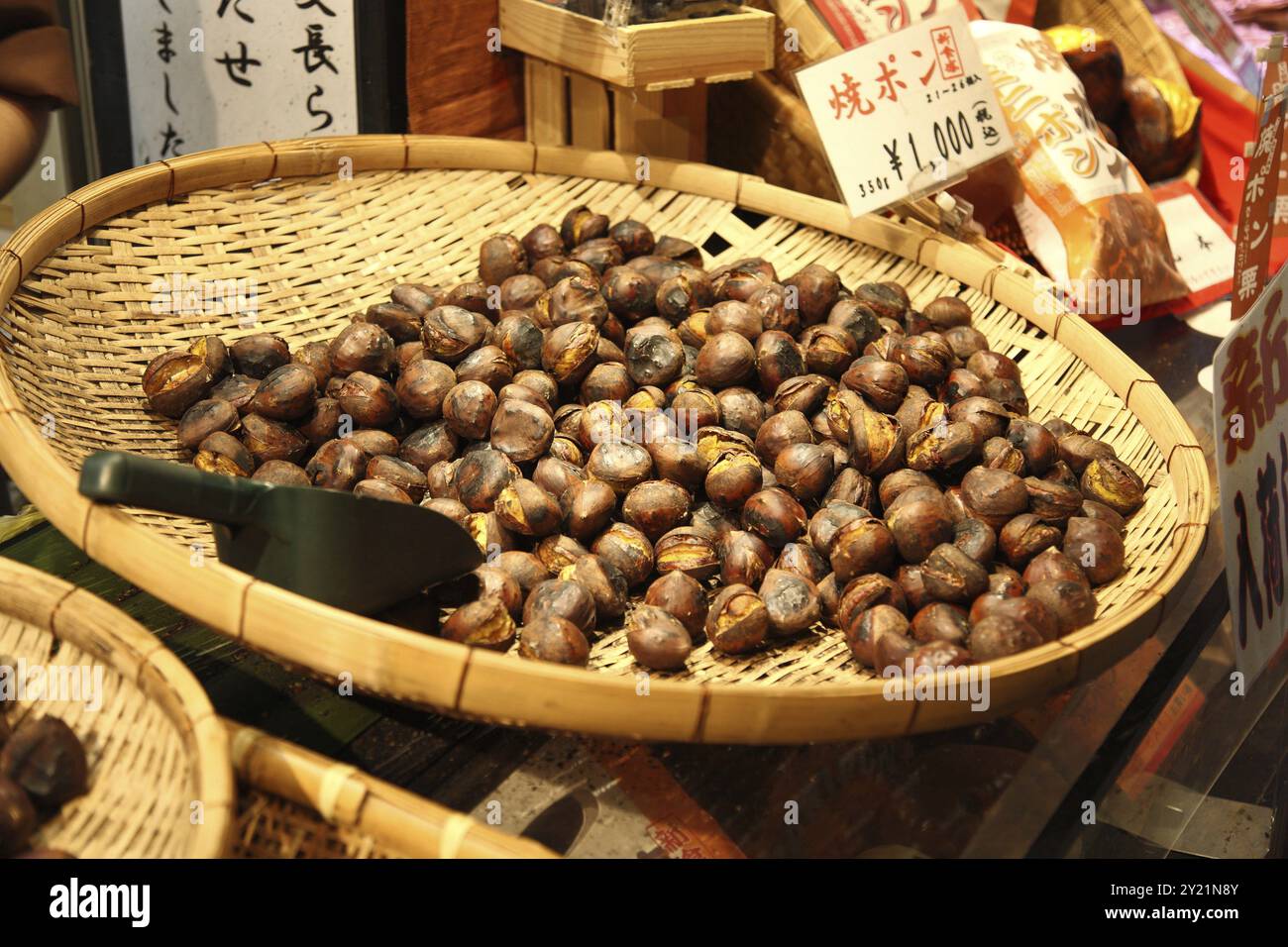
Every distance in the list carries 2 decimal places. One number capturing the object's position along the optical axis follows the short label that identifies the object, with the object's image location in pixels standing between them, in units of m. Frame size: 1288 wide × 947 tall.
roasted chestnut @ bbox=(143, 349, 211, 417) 0.67
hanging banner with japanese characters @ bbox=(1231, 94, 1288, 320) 0.61
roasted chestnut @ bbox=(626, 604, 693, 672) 0.54
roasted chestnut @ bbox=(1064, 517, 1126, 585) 0.60
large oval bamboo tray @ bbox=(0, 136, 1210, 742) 0.45
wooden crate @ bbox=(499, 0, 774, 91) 0.82
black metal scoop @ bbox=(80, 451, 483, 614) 0.45
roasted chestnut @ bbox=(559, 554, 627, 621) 0.58
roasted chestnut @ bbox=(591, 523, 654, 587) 0.60
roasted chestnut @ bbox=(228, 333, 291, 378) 0.69
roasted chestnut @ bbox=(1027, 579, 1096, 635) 0.55
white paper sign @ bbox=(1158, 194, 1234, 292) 1.00
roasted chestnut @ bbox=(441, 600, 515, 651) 0.54
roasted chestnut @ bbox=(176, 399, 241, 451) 0.65
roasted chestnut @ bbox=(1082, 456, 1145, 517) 0.64
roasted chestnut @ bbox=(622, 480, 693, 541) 0.63
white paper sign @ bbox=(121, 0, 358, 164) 0.86
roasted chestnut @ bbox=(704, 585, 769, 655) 0.56
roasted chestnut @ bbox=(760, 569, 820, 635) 0.57
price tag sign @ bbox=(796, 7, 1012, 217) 0.79
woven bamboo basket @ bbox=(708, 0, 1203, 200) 0.92
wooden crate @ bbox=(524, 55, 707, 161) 0.90
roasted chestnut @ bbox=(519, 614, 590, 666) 0.53
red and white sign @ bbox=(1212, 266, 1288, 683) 0.51
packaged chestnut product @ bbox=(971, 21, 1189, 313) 0.89
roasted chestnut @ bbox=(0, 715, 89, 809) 0.42
